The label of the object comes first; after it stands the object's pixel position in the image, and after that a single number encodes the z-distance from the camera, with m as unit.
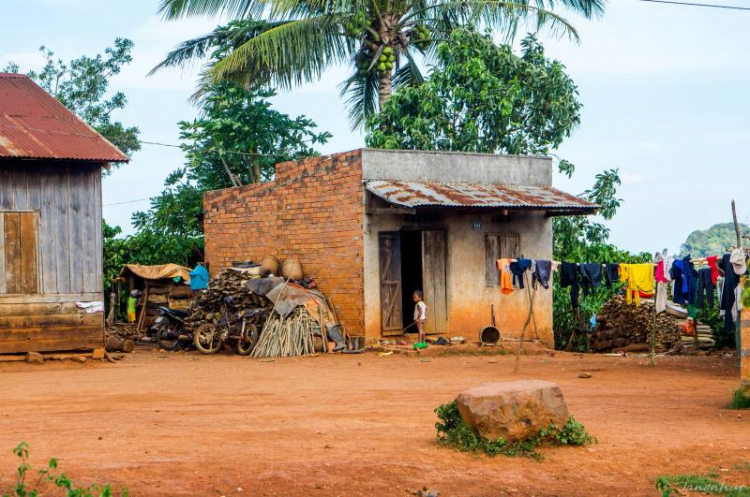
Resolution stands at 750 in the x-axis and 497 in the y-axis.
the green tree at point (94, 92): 31.17
